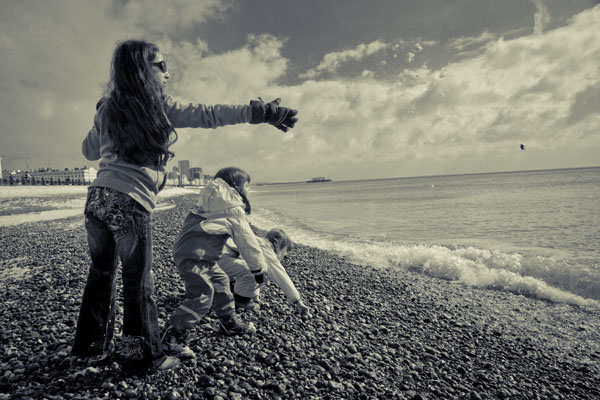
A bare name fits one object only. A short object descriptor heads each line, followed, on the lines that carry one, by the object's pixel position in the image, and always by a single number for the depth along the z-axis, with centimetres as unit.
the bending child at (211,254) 326
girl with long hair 221
